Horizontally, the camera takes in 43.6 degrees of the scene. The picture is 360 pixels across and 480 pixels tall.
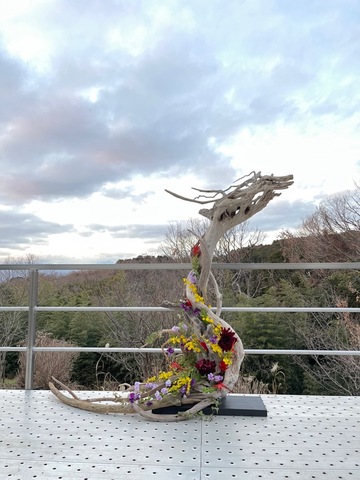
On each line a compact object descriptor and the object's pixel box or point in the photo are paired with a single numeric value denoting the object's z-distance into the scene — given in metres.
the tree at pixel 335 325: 8.09
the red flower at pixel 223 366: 2.43
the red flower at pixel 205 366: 2.45
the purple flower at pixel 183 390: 2.36
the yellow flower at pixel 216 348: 2.39
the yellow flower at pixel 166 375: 2.46
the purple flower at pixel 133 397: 2.37
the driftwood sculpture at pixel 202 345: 2.37
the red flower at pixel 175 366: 2.53
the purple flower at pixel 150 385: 2.44
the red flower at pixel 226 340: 2.42
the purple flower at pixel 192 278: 2.62
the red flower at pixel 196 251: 2.67
